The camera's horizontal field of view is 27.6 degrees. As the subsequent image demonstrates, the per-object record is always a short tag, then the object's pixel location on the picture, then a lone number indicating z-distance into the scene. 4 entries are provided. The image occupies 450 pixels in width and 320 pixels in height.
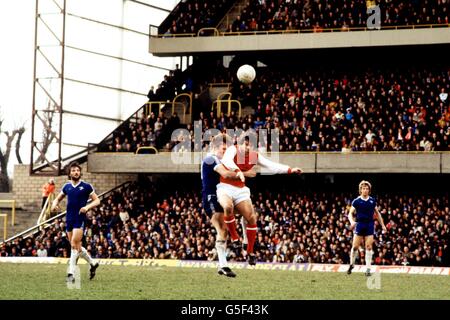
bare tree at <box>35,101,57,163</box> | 42.93
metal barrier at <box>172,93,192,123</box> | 43.45
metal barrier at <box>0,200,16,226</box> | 42.78
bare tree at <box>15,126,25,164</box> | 73.31
